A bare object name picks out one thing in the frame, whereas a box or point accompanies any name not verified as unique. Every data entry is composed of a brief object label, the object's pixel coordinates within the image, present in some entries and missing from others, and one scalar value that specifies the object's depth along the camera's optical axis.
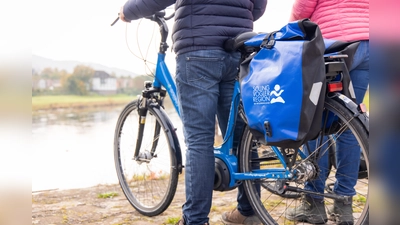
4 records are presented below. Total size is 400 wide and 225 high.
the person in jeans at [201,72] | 2.13
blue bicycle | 1.84
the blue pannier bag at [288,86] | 1.72
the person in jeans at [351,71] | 2.26
